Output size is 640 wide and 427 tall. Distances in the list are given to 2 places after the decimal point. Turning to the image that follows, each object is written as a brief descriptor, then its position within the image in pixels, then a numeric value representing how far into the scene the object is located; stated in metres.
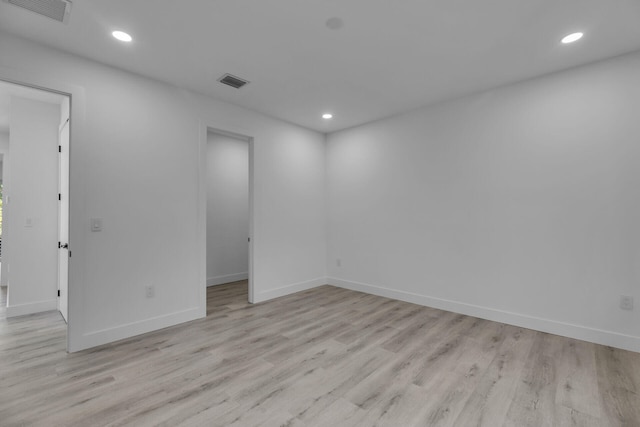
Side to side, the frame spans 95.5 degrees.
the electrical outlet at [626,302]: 2.63
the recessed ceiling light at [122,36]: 2.36
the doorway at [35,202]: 3.58
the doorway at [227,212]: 5.22
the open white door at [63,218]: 3.35
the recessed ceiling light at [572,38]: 2.40
